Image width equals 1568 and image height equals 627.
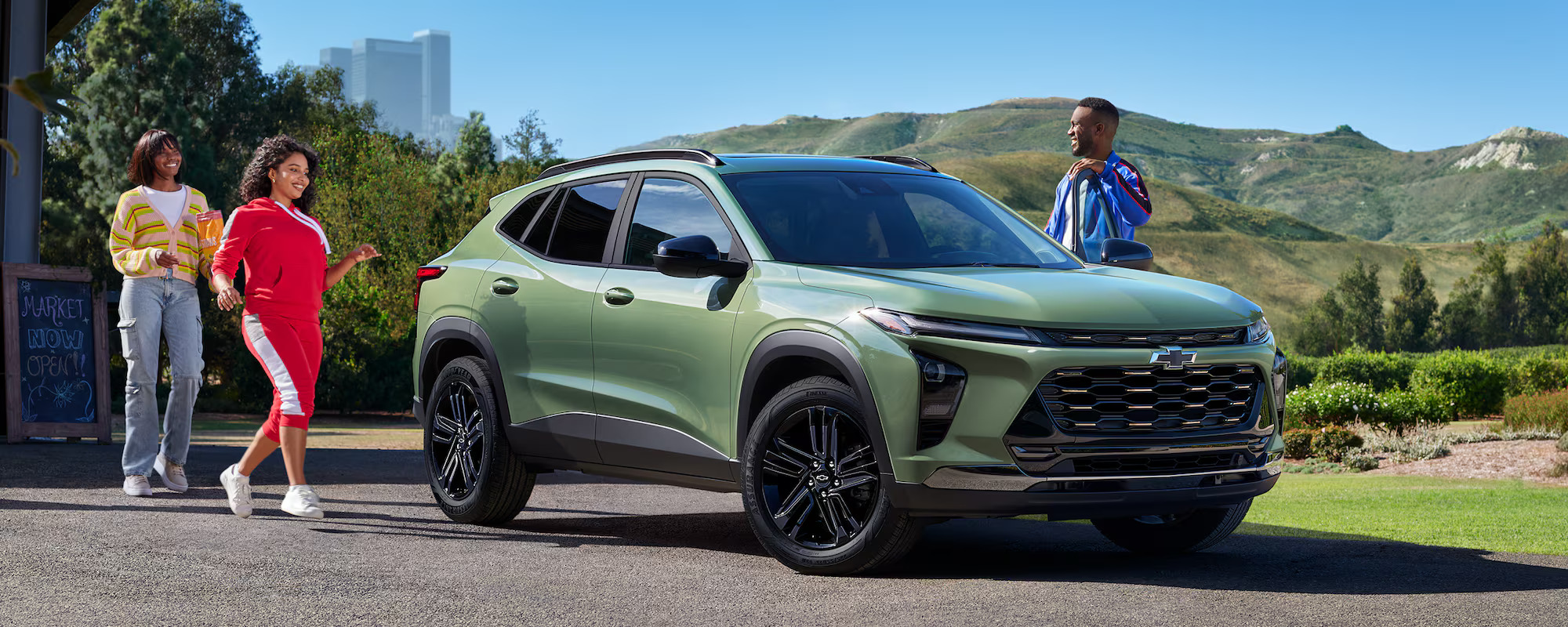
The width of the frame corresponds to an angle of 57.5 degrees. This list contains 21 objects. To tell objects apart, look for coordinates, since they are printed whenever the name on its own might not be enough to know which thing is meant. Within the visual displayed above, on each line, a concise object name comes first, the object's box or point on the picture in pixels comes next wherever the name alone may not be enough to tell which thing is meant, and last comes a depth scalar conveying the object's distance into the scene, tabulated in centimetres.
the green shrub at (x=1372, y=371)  4575
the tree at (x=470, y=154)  6162
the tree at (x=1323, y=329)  11169
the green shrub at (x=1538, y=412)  2025
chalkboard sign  1252
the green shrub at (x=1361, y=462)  1802
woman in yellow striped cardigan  852
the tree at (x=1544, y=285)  11000
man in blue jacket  830
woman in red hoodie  754
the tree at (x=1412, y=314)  11081
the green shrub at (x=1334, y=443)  1912
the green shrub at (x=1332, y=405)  2236
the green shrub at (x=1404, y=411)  2242
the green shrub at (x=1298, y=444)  1969
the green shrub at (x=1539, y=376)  3850
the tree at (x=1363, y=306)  11388
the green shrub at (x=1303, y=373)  4998
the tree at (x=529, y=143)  6462
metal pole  1346
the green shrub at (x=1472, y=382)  3553
